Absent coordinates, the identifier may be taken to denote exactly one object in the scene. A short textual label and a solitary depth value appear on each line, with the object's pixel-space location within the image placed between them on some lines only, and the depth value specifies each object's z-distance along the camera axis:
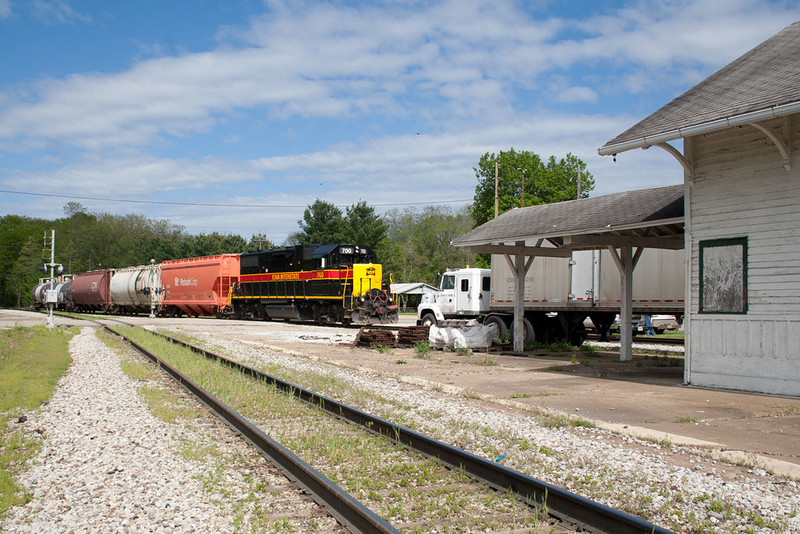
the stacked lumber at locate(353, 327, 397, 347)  19.94
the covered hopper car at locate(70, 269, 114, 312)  51.24
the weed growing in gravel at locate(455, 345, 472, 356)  18.10
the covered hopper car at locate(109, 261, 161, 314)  45.19
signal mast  27.68
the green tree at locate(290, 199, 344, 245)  76.38
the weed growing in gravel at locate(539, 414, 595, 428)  8.05
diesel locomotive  31.75
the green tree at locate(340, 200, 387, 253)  71.50
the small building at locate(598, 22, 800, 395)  10.04
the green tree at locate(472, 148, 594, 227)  60.31
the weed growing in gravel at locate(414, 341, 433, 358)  18.31
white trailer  18.20
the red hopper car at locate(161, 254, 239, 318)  40.53
